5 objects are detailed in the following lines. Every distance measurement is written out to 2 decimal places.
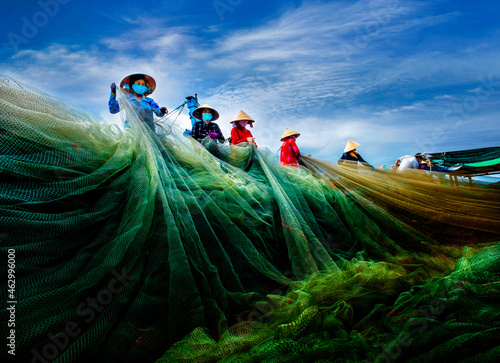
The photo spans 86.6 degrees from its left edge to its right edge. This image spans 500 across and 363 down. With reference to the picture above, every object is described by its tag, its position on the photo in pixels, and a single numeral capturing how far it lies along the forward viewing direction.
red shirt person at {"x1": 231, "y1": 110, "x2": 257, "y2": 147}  5.68
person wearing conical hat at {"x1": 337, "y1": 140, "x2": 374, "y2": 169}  6.60
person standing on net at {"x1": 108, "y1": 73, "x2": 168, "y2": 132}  4.43
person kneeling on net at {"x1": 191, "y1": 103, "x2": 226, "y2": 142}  6.26
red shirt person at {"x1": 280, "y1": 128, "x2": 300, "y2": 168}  5.11
